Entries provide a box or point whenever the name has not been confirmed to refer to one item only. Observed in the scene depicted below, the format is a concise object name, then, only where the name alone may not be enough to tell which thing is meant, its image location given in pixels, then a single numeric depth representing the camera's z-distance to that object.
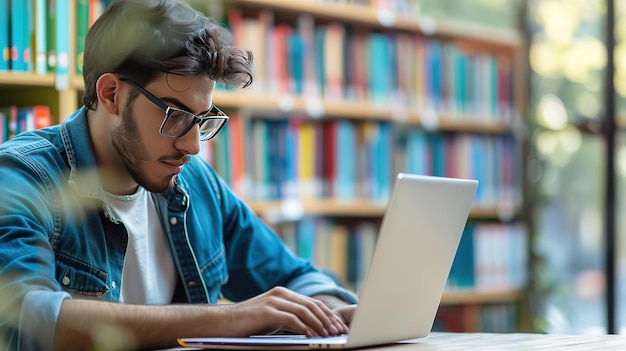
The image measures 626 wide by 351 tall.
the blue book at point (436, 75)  3.63
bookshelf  2.24
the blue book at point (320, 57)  3.17
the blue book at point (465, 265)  3.66
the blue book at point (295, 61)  3.06
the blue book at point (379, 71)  3.36
